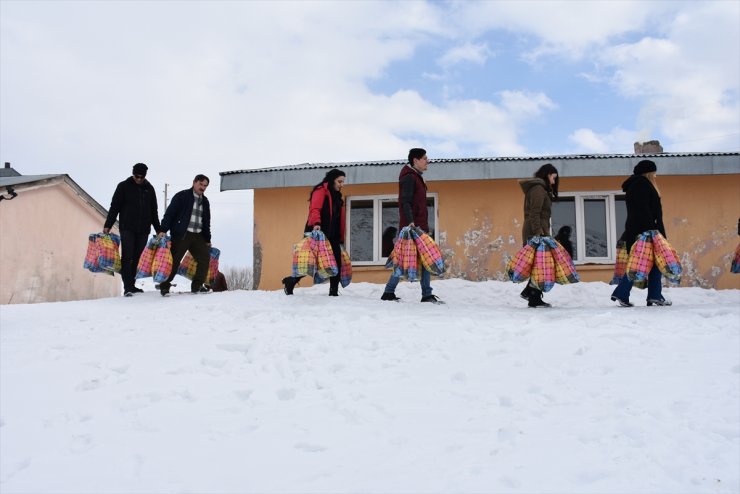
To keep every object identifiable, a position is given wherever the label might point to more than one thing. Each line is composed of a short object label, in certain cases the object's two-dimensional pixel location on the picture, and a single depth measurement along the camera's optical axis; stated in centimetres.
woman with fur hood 796
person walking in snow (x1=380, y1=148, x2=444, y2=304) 816
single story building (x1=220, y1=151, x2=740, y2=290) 1100
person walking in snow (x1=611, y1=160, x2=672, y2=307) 770
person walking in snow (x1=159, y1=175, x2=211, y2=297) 950
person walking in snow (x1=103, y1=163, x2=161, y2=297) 950
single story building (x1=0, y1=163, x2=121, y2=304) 1542
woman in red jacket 851
